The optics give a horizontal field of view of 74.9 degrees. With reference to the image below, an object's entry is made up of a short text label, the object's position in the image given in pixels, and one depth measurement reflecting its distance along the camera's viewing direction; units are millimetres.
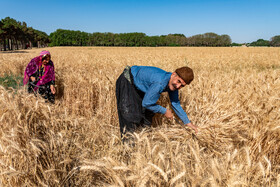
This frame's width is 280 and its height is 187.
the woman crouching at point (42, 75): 4098
